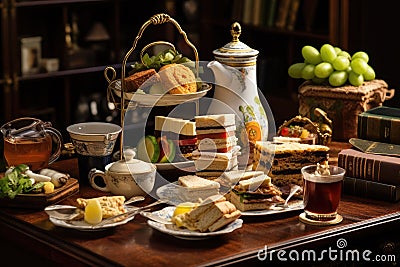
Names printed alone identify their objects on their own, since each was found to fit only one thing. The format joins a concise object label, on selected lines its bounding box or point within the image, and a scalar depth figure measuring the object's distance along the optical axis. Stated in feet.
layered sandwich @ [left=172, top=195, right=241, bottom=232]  8.96
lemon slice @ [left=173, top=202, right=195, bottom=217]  9.29
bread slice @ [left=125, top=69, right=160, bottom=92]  10.67
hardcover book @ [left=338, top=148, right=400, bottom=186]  10.38
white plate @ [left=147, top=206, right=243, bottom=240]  8.83
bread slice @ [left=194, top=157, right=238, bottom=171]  10.37
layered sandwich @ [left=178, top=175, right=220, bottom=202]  9.80
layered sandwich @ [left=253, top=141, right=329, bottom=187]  10.39
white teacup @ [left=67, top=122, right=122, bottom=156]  10.57
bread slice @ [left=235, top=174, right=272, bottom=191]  9.68
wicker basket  12.68
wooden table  8.56
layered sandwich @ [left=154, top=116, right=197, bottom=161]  10.49
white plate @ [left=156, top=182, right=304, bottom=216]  9.60
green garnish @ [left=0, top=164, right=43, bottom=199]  9.84
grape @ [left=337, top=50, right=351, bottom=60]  13.11
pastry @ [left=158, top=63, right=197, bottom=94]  10.60
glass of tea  9.43
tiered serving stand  10.47
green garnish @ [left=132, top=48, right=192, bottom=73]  11.09
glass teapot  10.74
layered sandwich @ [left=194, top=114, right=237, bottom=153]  10.43
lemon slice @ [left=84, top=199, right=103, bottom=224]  9.17
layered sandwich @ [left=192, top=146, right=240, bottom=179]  10.37
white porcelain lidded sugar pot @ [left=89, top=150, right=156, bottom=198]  10.01
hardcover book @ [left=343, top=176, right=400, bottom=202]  10.24
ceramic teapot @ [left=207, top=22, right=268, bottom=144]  11.22
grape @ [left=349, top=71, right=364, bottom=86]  12.82
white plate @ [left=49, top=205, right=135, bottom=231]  9.07
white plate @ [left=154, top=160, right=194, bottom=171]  10.51
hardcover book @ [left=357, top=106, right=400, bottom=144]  11.32
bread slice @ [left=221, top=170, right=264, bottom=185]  9.88
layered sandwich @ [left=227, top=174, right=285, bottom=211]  9.65
